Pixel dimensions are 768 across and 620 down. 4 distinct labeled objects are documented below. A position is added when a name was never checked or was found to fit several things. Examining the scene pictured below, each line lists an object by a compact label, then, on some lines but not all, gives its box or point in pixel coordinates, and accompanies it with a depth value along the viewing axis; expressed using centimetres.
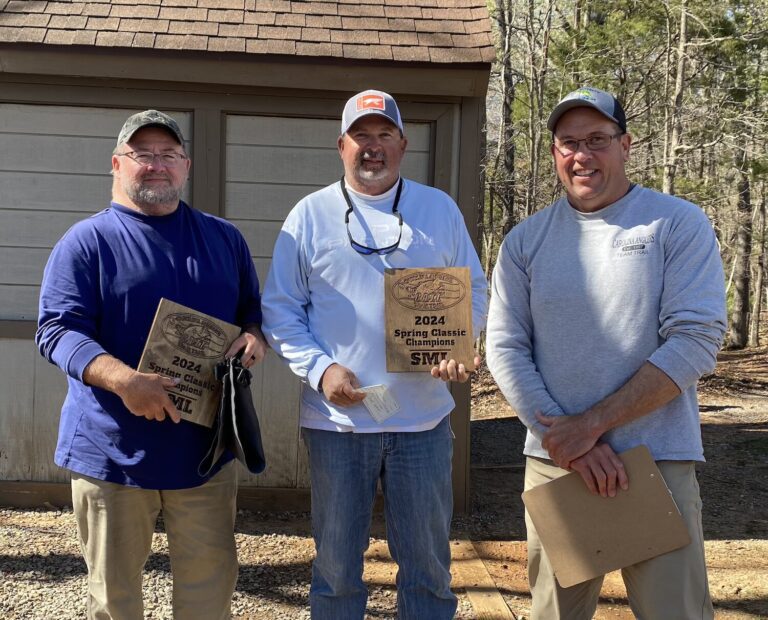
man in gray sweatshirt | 239
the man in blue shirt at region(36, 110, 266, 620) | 260
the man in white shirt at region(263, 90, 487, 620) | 276
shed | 485
